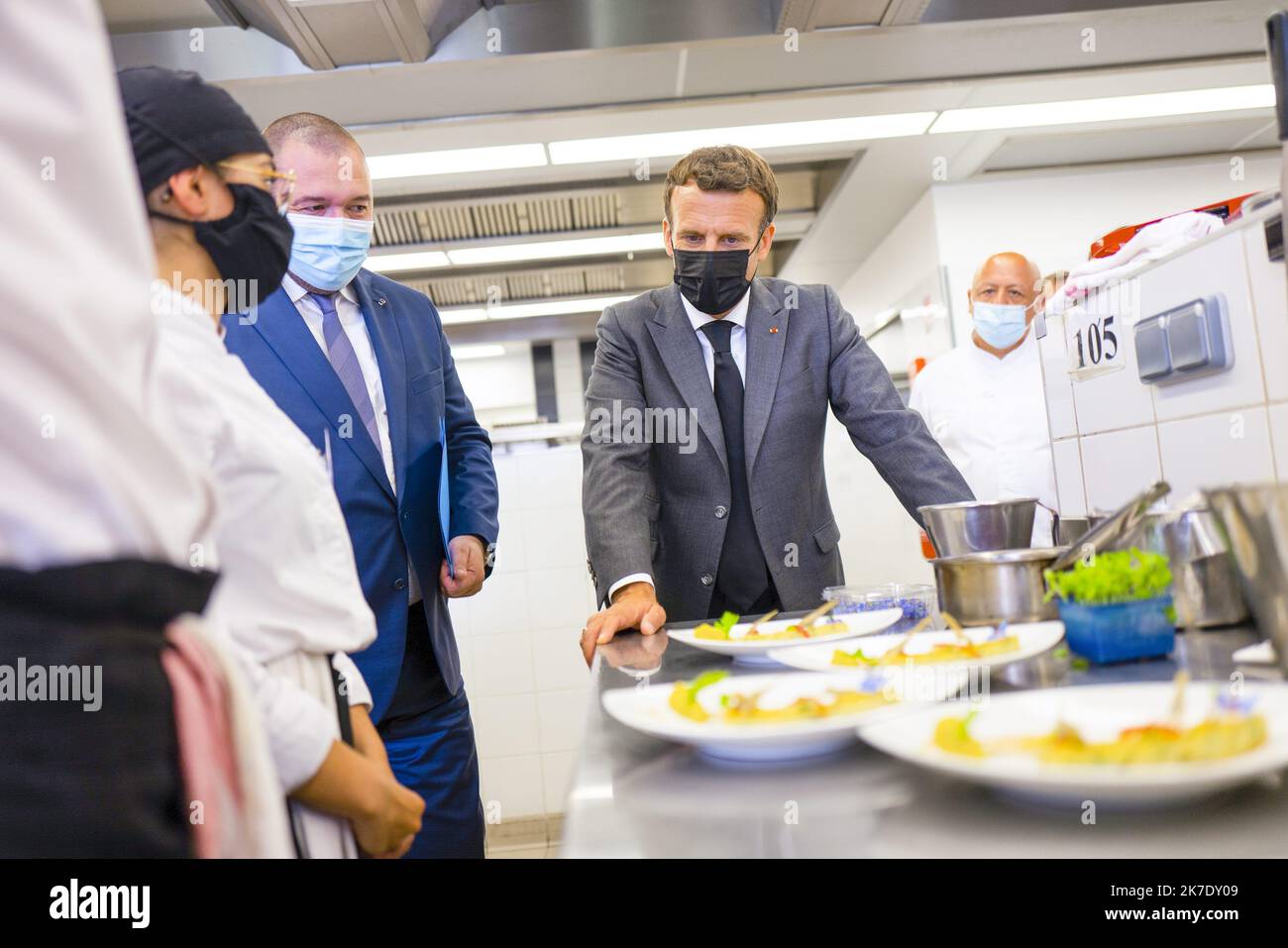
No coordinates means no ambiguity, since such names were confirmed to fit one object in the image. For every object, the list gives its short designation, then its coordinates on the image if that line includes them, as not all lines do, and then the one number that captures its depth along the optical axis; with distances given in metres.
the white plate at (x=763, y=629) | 1.00
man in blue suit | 1.46
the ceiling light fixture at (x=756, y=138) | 3.88
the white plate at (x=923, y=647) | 0.81
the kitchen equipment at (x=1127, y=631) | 0.84
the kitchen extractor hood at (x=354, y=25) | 2.75
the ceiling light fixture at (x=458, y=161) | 3.92
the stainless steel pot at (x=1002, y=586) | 1.00
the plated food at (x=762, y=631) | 1.06
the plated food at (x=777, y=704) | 0.68
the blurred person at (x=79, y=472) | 0.54
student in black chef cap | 0.75
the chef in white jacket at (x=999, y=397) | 3.41
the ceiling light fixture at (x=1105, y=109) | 3.88
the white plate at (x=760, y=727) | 0.63
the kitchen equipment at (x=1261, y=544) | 0.73
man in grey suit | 1.73
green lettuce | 0.84
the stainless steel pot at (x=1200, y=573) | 0.96
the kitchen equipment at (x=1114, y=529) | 0.90
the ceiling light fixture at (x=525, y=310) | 7.18
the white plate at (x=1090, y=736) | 0.50
